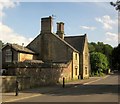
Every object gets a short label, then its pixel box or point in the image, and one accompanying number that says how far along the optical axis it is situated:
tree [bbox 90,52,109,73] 36.54
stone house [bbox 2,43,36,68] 21.68
